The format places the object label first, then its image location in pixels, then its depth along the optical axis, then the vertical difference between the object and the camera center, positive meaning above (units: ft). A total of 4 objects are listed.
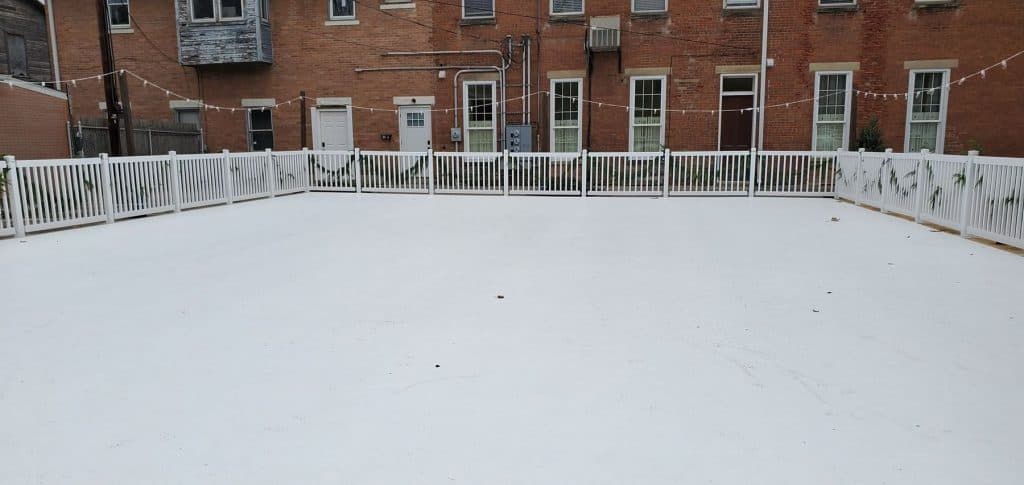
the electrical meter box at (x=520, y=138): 56.34 +0.90
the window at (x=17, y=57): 68.95 +10.12
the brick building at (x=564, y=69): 52.90 +6.89
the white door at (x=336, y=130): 61.41 +1.84
